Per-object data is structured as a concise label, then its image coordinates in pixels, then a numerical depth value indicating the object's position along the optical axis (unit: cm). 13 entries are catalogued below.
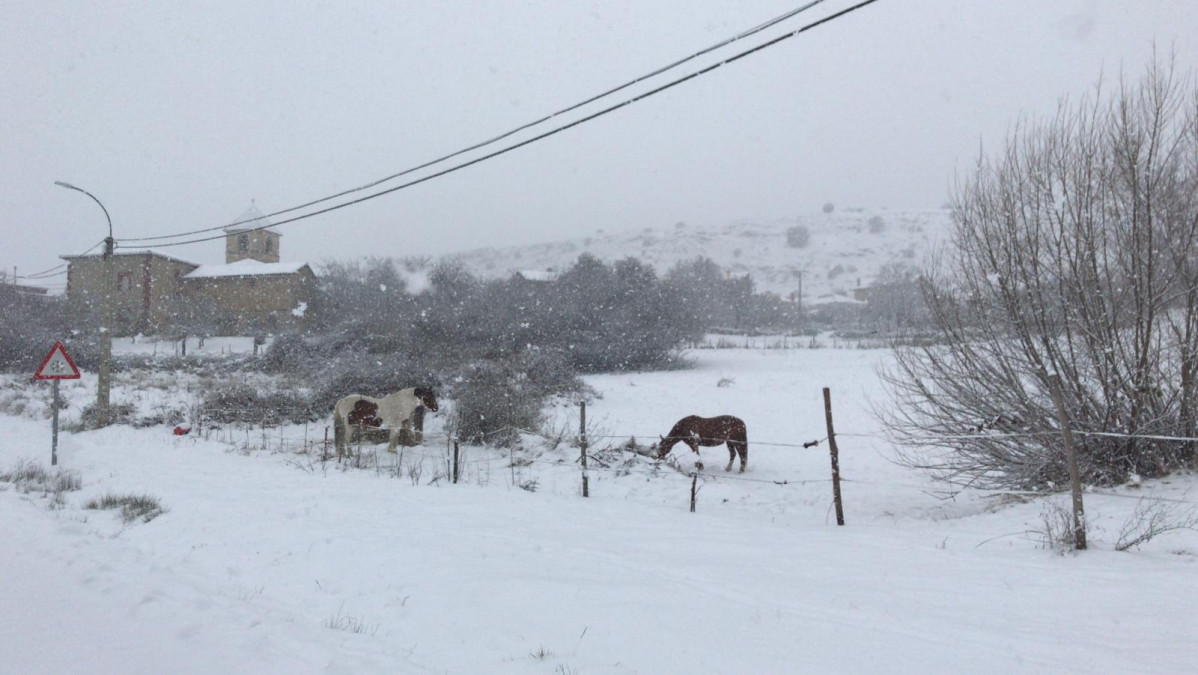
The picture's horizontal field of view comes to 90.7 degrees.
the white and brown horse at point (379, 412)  1251
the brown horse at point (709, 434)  1192
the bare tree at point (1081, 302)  682
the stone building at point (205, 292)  4669
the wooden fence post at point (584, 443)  921
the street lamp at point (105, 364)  1622
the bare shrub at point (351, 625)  407
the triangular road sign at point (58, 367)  1155
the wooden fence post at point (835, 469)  743
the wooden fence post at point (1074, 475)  546
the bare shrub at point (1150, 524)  534
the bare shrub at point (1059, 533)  555
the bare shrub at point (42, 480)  861
